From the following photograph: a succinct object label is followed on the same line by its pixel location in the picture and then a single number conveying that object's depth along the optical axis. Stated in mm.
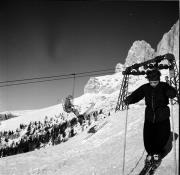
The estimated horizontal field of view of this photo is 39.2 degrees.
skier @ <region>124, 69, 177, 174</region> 6211
